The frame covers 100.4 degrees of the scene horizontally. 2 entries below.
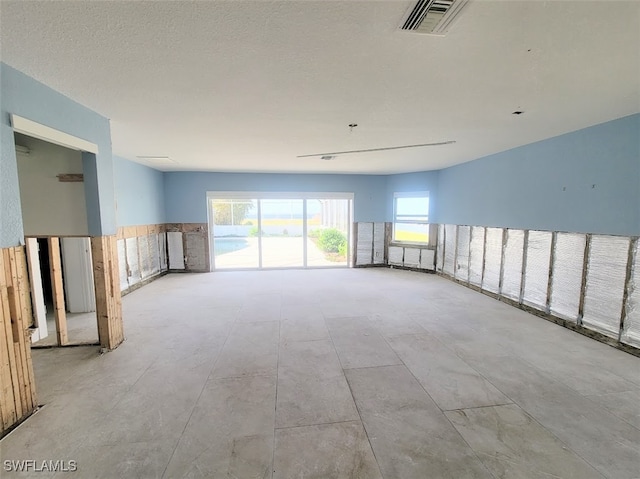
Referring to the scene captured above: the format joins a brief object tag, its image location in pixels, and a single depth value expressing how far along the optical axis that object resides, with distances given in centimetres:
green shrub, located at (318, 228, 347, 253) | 810
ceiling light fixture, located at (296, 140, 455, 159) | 425
